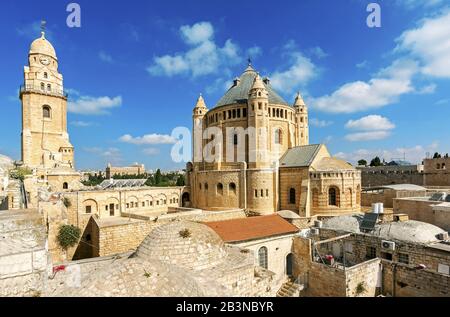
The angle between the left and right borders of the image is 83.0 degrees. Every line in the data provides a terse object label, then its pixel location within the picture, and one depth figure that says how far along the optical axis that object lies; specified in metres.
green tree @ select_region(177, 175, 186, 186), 65.84
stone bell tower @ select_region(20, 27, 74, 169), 37.38
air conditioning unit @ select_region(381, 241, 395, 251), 15.36
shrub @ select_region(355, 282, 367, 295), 14.06
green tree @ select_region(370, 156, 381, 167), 79.12
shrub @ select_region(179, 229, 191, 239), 11.46
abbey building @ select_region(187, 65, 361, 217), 28.97
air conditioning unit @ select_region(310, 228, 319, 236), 20.09
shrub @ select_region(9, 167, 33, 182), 22.37
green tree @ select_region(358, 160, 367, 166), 88.07
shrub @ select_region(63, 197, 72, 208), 27.96
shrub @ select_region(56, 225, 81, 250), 22.52
